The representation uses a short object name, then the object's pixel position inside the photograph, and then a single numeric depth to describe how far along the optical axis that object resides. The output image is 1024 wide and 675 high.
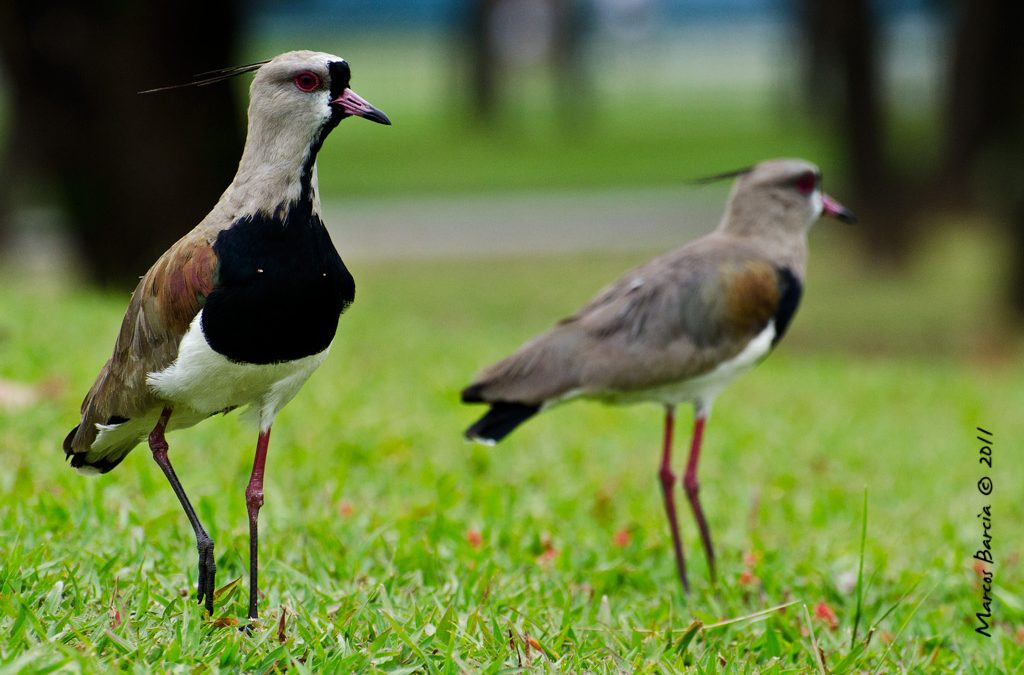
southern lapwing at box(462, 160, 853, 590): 9.05
